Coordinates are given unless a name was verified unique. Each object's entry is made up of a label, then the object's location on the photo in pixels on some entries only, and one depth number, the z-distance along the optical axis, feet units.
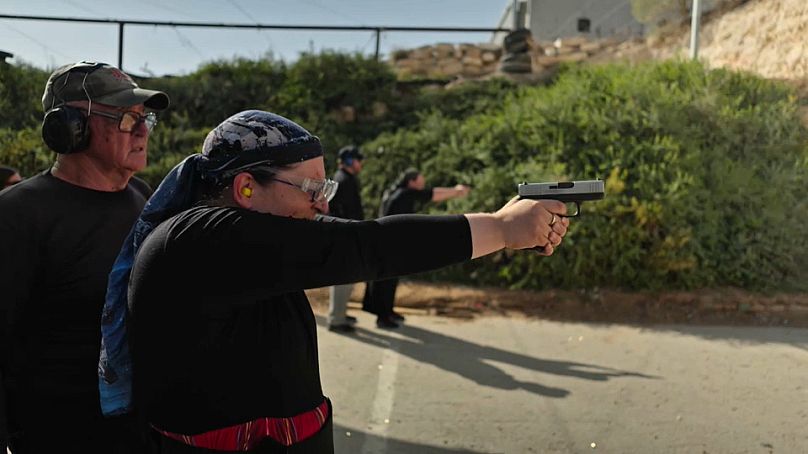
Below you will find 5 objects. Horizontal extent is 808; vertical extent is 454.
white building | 65.16
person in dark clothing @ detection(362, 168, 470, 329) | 22.61
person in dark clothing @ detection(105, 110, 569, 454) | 4.82
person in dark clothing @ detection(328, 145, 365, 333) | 21.81
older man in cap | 6.51
